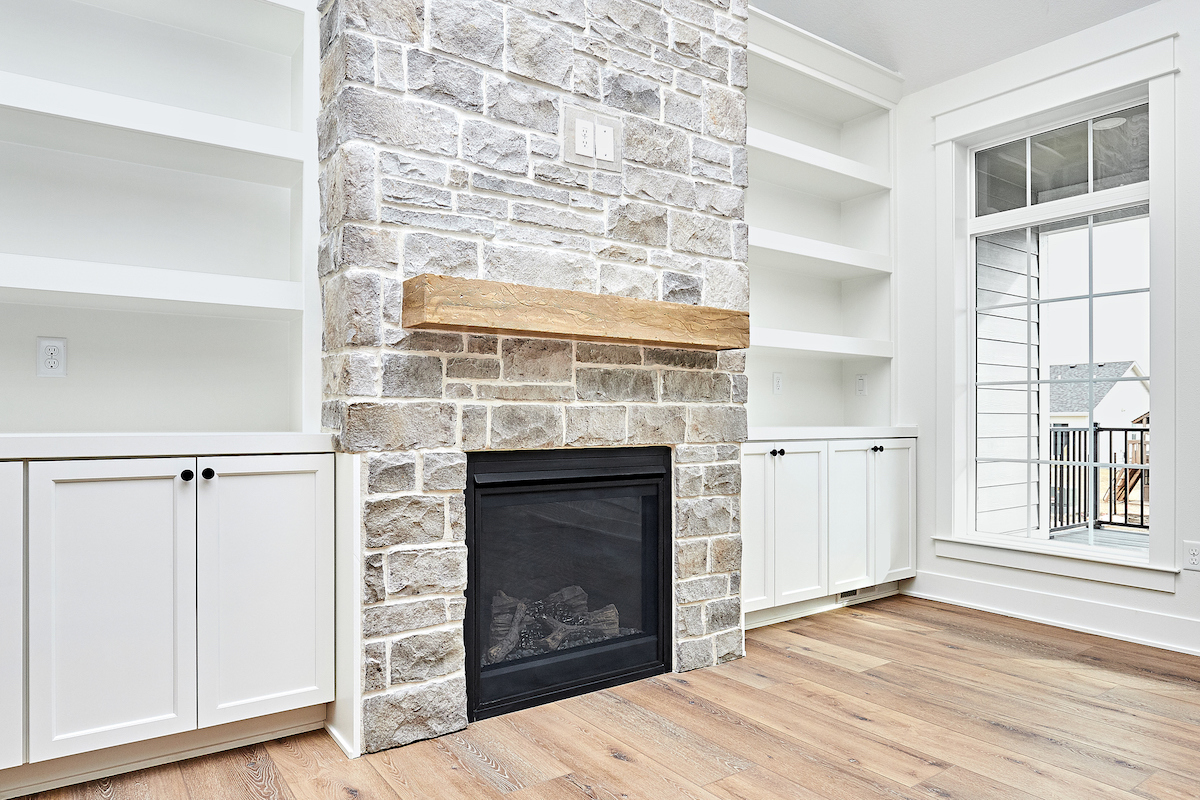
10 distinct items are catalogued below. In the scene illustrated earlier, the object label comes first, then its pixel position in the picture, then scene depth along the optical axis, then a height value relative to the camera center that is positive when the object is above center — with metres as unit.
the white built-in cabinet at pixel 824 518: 3.17 -0.54
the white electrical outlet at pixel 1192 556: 2.92 -0.61
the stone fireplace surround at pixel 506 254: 2.07 +0.48
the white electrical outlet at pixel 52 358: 2.18 +0.14
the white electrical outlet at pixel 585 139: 2.47 +0.89
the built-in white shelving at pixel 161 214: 2.08 +0.60
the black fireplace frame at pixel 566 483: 2.26 -0.27
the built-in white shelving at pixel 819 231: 3.58 +0.95
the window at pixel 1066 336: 3.28 +0.32
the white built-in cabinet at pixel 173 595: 1.80 -0.51
